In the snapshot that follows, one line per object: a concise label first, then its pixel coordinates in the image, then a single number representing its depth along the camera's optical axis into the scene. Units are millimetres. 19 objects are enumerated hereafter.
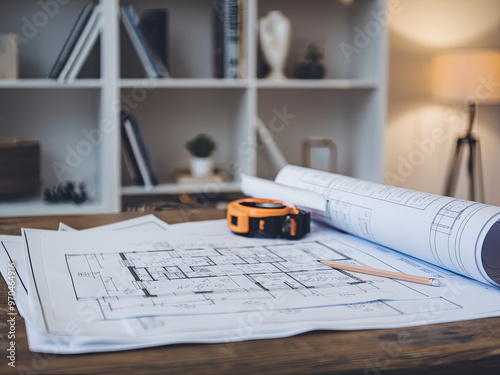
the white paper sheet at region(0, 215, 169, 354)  473
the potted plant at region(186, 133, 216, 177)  2275
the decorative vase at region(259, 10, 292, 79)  2305
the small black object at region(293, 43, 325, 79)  2375
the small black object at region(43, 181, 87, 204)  2146
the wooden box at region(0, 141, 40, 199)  2027
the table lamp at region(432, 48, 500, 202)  2418
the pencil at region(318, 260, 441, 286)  658
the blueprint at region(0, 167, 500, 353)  510
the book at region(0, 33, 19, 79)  2061
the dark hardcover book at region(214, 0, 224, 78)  2211
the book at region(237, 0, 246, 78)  2158
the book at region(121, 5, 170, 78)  2070
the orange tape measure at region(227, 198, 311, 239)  868
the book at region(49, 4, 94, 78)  2014
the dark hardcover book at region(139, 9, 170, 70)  2158
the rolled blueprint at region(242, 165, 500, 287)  659
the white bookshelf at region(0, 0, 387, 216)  2127
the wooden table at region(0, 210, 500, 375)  446
